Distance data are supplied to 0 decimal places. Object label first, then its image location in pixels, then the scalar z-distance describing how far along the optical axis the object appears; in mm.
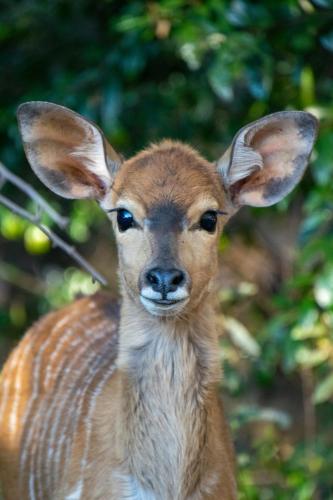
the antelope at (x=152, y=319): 9187
